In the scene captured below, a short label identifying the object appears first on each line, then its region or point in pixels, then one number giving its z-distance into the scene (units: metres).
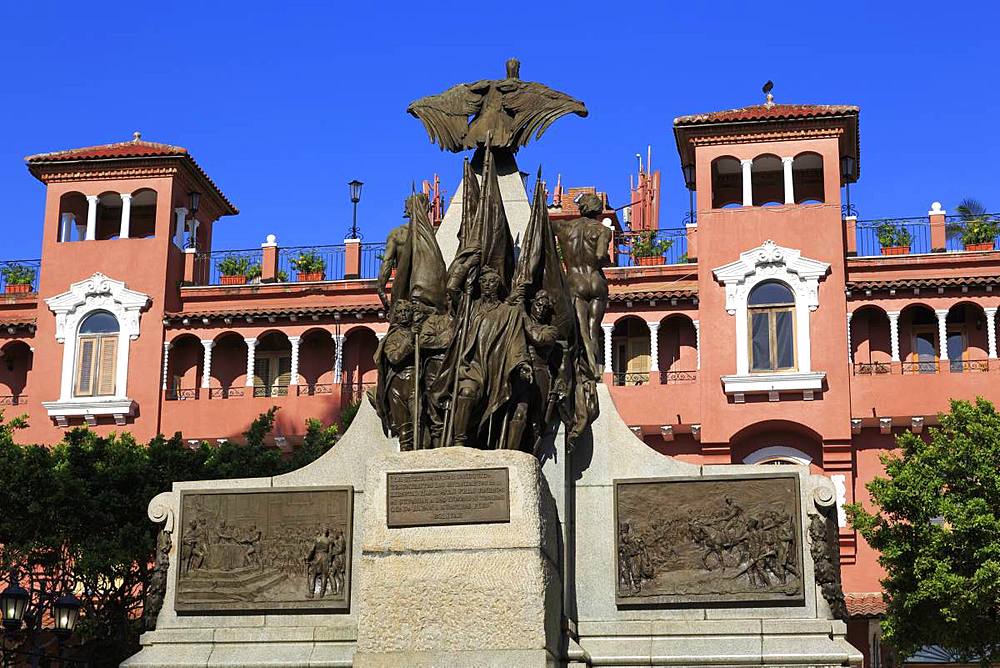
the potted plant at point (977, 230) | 43.66
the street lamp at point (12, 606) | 20.89
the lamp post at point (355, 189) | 49.53
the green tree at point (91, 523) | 31.03
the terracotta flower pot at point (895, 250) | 43.88
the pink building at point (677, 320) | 42.00
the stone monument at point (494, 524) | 15.03
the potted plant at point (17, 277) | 48.72
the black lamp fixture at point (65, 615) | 22.48
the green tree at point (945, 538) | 30.78
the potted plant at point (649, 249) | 45.16
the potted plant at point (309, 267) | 47.56
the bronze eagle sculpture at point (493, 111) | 18.14
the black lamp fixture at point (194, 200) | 48.56
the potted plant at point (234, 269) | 48.19
